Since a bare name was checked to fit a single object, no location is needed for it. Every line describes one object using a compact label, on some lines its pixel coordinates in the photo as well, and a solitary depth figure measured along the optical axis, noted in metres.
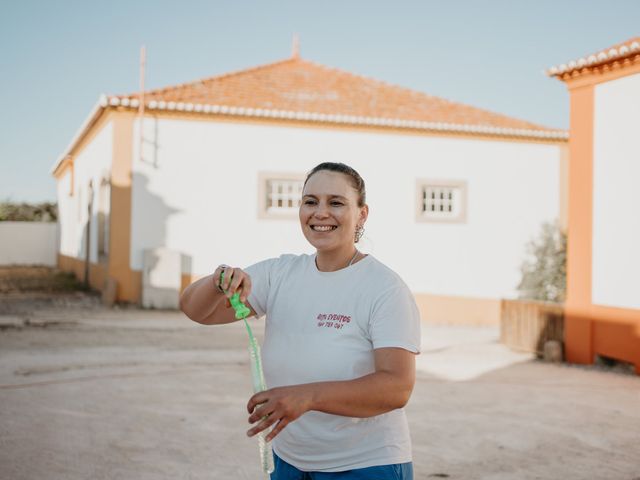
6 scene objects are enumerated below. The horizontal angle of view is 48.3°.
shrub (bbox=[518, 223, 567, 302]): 11.42
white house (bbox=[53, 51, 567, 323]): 14.53
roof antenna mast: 14.31
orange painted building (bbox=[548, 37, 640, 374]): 8.98
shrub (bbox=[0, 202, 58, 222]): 34.66
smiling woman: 1.87
